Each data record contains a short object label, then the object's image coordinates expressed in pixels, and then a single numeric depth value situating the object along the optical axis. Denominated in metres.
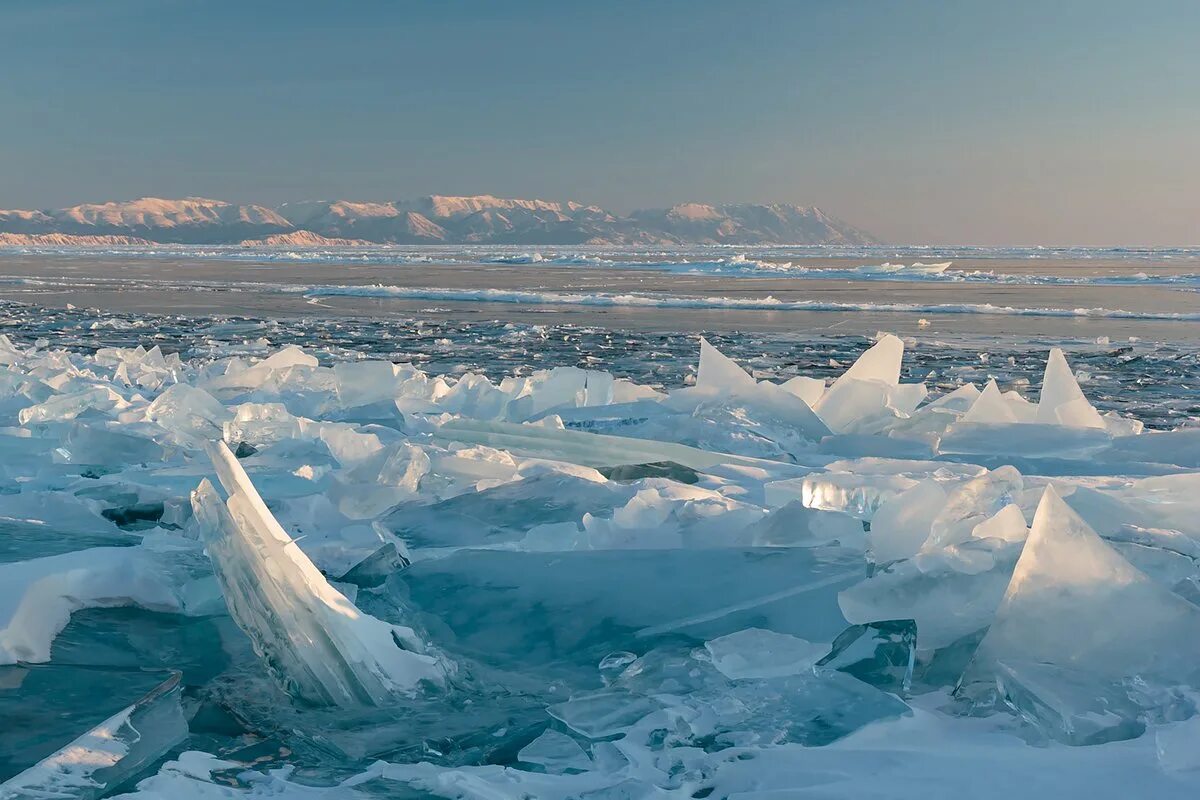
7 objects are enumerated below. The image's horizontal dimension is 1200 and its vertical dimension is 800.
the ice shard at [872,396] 4.79
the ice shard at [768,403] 4.63
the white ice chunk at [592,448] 3.95
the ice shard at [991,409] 4.40
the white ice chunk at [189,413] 4.77
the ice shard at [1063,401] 4.40
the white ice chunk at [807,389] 5.18
